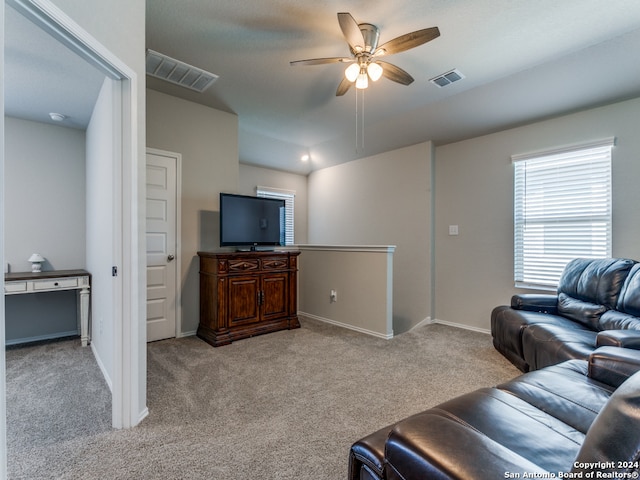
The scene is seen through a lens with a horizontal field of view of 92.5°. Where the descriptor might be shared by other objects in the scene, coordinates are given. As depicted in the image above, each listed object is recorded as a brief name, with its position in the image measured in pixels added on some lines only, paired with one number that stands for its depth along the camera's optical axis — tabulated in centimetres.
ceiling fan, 204
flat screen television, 361
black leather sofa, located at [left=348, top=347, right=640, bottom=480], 64
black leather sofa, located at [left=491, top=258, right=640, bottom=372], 211
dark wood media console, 332
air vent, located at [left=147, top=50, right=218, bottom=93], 275
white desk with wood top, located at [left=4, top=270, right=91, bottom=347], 290
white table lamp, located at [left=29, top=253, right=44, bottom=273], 328
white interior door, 337
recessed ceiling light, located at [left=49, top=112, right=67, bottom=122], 322
